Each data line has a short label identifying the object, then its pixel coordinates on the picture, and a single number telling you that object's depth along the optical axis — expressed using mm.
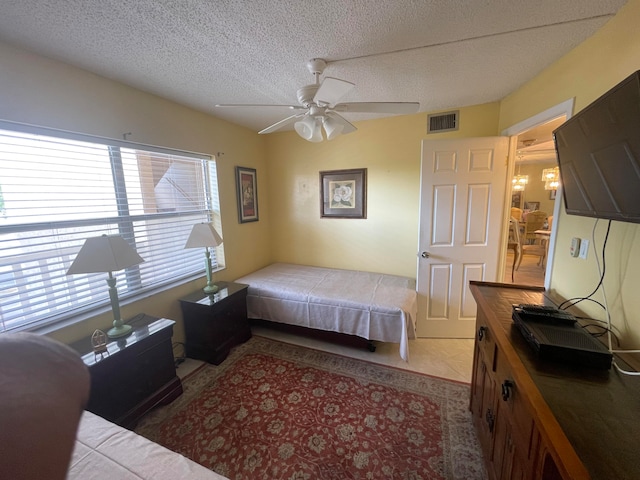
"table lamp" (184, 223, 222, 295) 2285
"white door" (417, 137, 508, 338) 2389
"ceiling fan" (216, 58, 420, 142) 1464
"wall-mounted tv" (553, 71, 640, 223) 851
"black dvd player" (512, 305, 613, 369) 929
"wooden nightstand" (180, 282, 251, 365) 2287
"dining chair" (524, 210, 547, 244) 5242
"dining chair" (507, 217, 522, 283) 4238
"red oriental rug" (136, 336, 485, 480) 1449
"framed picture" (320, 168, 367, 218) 3154
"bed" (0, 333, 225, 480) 251
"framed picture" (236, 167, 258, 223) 3097
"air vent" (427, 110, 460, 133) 2658
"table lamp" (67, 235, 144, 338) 1497
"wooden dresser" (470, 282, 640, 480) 627
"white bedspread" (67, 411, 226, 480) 851
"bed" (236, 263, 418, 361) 2289
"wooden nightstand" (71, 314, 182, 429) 1515
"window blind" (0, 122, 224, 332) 1483
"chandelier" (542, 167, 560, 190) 5157
